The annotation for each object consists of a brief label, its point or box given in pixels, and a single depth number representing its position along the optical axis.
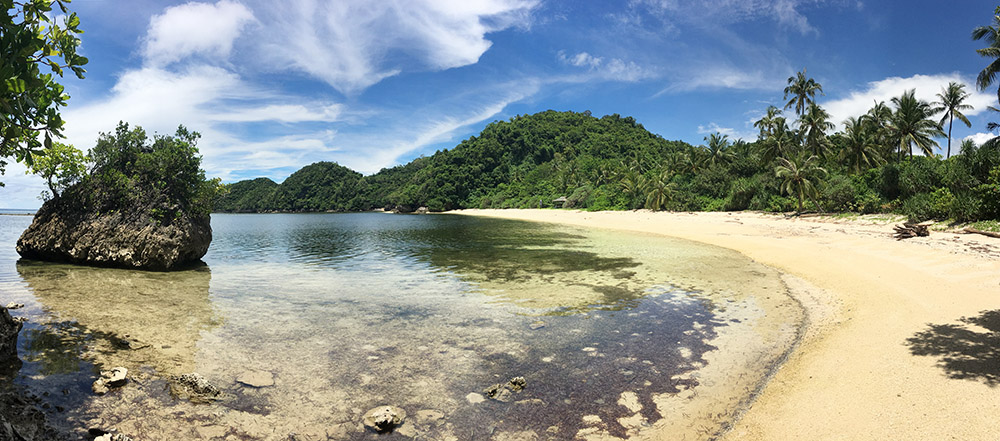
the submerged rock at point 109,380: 5.43
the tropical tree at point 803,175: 42.69
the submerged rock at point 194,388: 5.57
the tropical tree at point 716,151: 70.38
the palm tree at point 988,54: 19.08
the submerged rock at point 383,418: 5.00
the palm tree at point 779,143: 56.69
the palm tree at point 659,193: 64.44
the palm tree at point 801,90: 58.23
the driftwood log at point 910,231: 20.50
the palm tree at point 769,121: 64.88
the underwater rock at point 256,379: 6.23
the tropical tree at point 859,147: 49.03
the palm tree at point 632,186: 73.25
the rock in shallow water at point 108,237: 16.03
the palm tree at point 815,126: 52.69
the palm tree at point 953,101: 46.81
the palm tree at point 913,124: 45.75
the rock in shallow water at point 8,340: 6.02
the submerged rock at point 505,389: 5.92
